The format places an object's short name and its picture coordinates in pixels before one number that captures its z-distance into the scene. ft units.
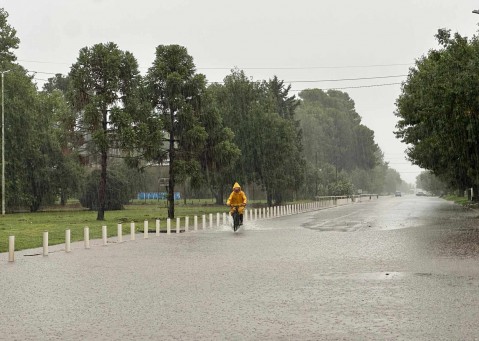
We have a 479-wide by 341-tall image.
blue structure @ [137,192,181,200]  353.49
